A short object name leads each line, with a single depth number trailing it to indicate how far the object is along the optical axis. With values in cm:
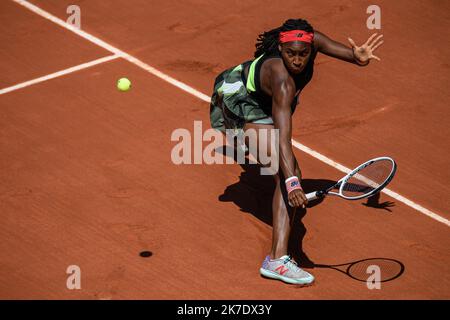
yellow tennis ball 2048
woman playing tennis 1460
